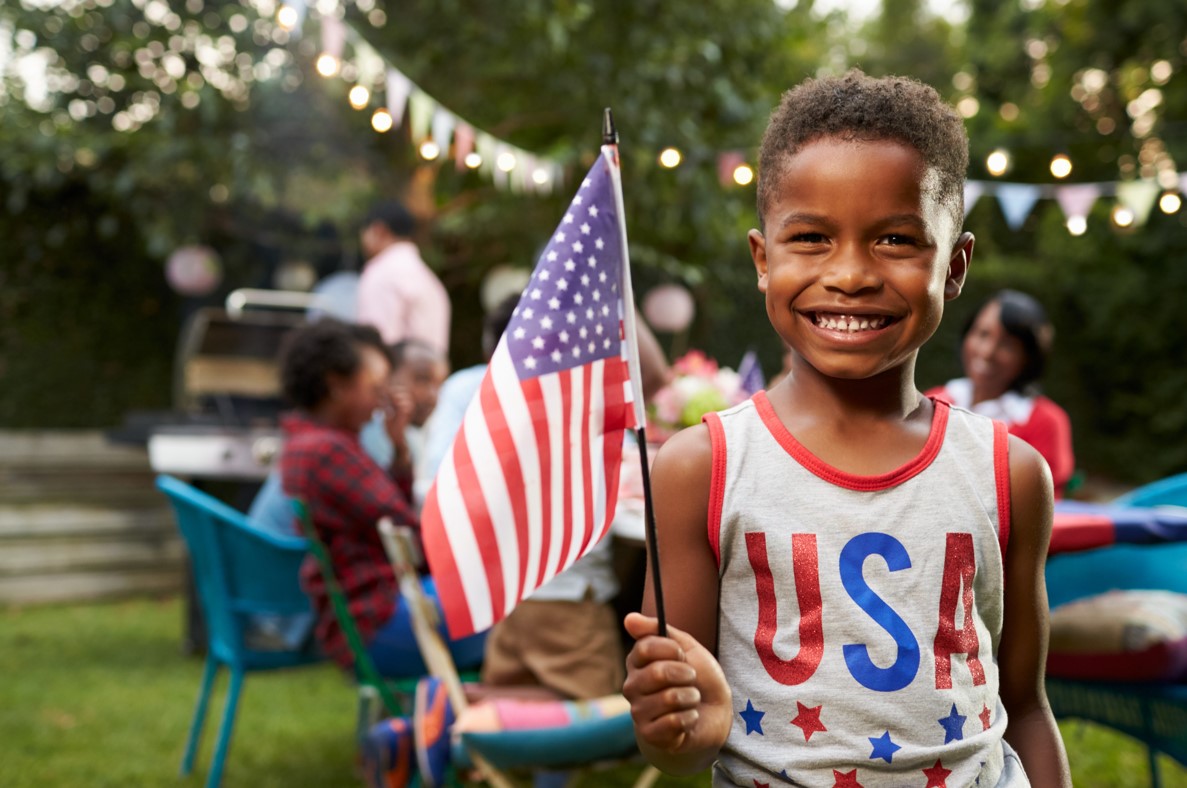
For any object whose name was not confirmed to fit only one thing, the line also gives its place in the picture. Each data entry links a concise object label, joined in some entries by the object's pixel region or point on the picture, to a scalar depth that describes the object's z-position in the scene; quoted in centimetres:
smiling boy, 116
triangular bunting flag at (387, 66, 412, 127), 544
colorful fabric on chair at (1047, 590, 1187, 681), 275
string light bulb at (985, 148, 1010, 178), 604
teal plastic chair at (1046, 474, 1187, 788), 285
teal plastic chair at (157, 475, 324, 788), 353
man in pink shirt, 544
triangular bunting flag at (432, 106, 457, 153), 568
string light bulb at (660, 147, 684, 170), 589
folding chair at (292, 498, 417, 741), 318
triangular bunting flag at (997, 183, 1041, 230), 635
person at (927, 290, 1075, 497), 421
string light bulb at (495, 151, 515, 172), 620
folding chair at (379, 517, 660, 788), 225
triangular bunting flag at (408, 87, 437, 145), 558
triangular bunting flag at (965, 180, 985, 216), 595
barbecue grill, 549
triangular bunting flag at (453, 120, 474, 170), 586
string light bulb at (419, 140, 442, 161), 579
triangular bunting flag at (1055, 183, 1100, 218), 619
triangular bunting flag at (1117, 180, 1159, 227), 591
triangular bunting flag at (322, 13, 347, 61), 522
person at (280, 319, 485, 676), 335
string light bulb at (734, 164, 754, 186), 639
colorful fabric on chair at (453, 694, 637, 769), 224
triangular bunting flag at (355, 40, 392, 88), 529
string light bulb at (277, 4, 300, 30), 486
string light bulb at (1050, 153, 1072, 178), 611
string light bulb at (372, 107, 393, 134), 545
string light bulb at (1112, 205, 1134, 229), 622
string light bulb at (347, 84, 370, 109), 539
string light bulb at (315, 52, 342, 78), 530
